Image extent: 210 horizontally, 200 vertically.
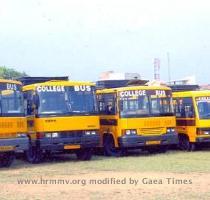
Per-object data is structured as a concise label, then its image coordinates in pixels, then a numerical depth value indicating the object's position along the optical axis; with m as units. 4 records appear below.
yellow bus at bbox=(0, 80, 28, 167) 16.09
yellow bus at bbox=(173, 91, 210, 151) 20.38
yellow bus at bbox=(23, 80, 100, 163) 17.33
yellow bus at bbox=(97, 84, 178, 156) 19.27
